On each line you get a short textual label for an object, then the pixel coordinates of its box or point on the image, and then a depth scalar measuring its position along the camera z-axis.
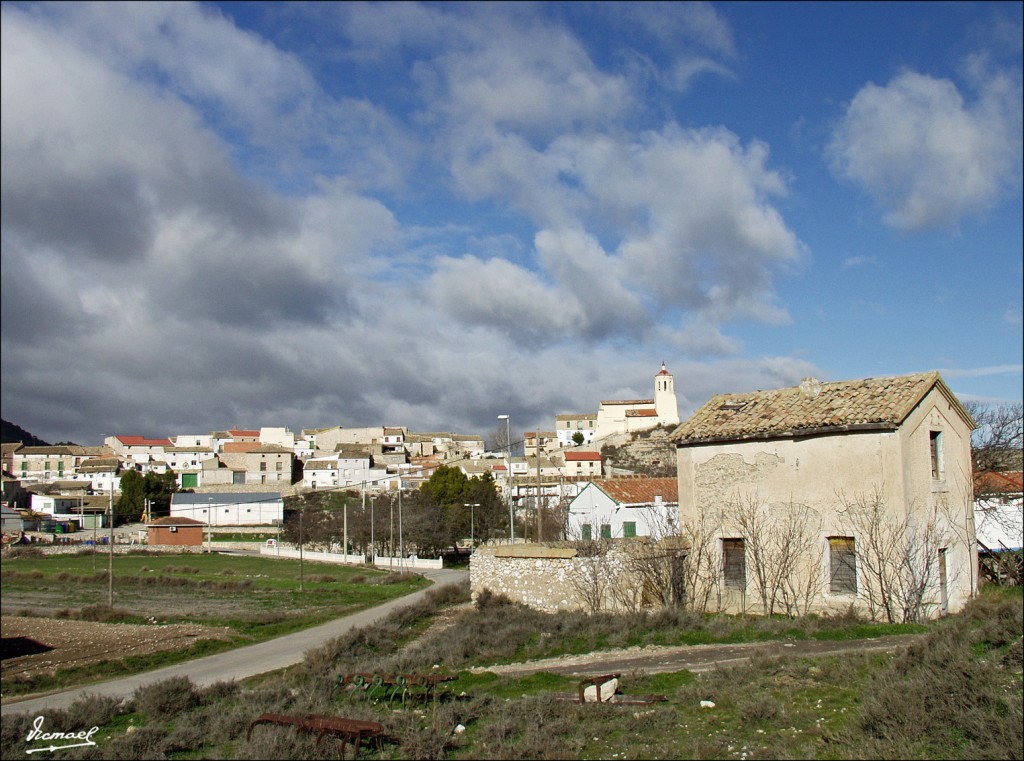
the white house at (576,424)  140.12
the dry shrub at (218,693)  13.97
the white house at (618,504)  43.28
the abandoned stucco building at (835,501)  18.05
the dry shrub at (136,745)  10.06
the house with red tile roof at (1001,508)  30.03
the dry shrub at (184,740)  10.47
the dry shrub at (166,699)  13.17
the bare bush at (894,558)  17.81
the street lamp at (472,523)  60.59
